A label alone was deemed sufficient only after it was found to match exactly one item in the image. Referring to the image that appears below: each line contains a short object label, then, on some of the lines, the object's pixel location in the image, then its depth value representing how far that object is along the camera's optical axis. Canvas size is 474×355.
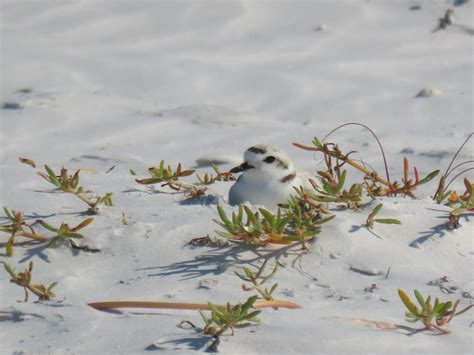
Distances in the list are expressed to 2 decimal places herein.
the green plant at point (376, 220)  7.17
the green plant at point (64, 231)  7.04
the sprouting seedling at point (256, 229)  6.71
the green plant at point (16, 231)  7.00
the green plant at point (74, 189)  7.86
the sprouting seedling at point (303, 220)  6.78
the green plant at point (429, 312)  5.66
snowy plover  8.34
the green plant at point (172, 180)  8.46
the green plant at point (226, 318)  5.46
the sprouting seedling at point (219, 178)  9.21
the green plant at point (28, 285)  6.29
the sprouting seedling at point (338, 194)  7.54
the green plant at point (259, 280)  6.08
